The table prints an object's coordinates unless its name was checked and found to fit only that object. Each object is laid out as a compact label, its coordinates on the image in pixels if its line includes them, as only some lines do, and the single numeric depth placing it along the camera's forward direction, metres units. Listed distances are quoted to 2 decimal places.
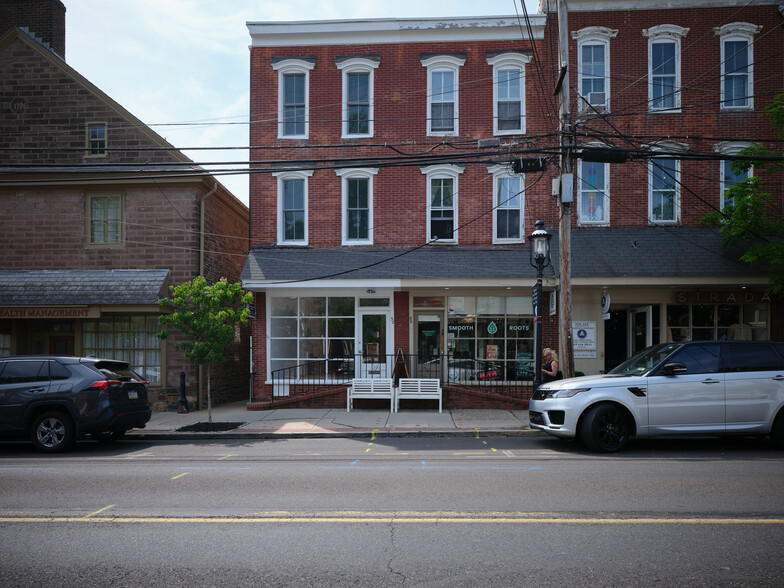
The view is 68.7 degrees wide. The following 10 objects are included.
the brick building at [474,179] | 16.17
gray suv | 10.22
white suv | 9.31
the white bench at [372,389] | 14.59
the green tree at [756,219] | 13.40
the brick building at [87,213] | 16.33
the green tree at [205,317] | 12.89
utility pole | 12.11
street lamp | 12.27
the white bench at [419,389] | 14.51
